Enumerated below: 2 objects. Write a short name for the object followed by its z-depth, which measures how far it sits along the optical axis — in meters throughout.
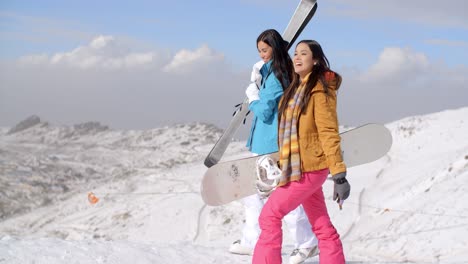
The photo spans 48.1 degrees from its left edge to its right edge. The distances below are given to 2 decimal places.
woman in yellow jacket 3.64
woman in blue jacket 4.24
